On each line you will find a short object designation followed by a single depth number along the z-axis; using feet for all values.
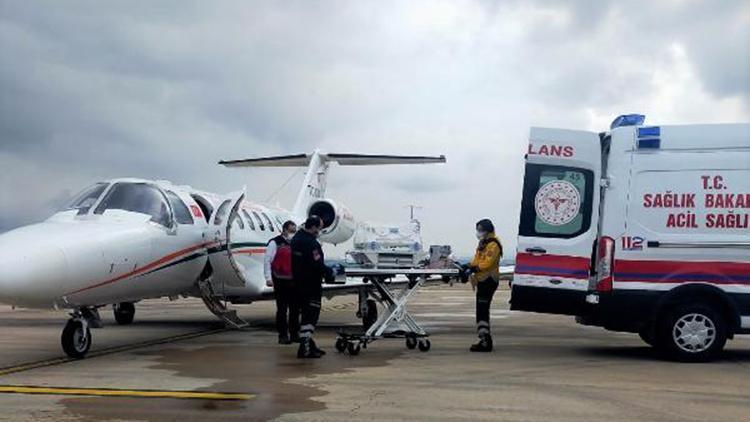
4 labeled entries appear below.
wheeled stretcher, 34.06
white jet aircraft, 26.63
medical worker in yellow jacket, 33.86
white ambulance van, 30.32
